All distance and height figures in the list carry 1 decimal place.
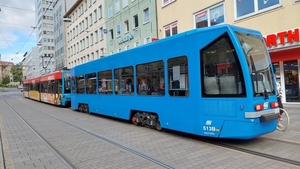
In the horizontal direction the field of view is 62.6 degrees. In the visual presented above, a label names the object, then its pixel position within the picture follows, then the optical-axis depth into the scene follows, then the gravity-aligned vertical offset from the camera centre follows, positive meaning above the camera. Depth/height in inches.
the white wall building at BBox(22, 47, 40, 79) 3917.3 +429.0
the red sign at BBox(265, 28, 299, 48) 434.8 +79.0
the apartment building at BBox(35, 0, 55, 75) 3346.7 +790.4
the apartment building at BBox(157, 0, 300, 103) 448.1 +115.2
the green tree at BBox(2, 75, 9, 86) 4178.2 +138.1
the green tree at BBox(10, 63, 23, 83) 3878.0 +248.4
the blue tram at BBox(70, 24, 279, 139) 213.0 -0.7
